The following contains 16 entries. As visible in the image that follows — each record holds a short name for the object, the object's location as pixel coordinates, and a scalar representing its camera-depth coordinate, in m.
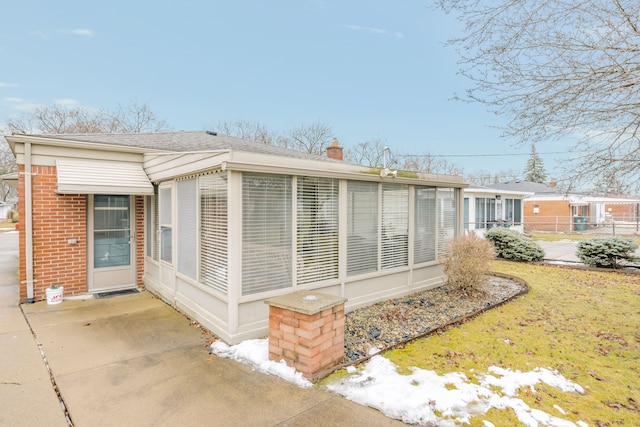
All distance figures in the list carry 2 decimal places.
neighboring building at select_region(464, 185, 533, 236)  17.09
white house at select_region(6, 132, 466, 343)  4.31
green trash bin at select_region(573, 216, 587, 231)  24.48
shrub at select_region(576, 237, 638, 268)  9.23
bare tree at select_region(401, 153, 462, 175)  31.52
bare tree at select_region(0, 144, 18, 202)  26.19
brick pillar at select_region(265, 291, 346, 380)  3.33
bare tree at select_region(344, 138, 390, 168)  30.41
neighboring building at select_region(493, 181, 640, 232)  24.48
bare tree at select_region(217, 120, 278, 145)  27.78
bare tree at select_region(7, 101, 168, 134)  23.95
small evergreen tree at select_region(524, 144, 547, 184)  40.94
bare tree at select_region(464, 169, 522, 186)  45.50
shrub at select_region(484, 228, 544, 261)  10.91
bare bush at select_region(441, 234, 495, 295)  6.31
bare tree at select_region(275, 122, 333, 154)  27.42
